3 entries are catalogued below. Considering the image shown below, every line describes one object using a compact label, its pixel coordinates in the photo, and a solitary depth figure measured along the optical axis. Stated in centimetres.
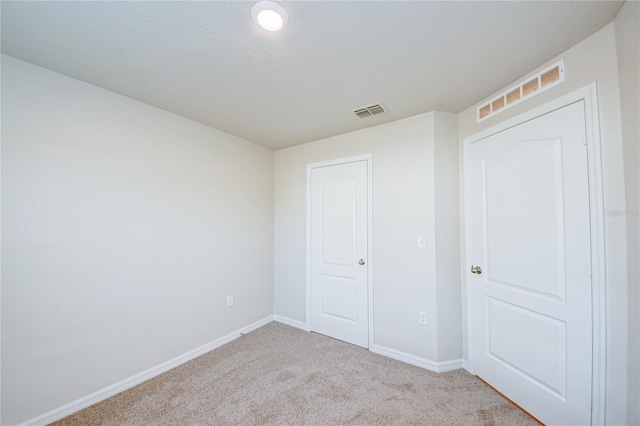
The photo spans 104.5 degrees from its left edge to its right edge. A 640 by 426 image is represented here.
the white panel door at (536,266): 150
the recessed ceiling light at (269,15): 122
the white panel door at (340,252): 282
